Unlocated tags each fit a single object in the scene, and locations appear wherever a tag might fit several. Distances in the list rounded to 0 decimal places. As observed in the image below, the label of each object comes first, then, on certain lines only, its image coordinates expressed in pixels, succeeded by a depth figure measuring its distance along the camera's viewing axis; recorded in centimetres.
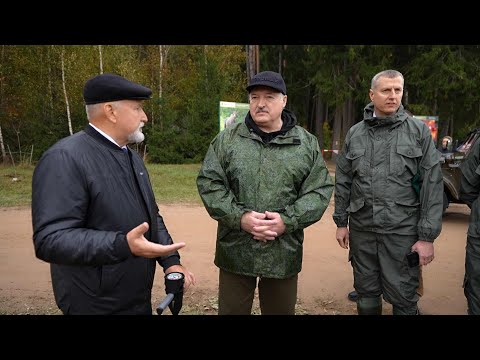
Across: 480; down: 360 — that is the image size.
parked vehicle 764
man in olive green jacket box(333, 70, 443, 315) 292
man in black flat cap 171
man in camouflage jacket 254
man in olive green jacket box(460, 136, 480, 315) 294
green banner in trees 1259
